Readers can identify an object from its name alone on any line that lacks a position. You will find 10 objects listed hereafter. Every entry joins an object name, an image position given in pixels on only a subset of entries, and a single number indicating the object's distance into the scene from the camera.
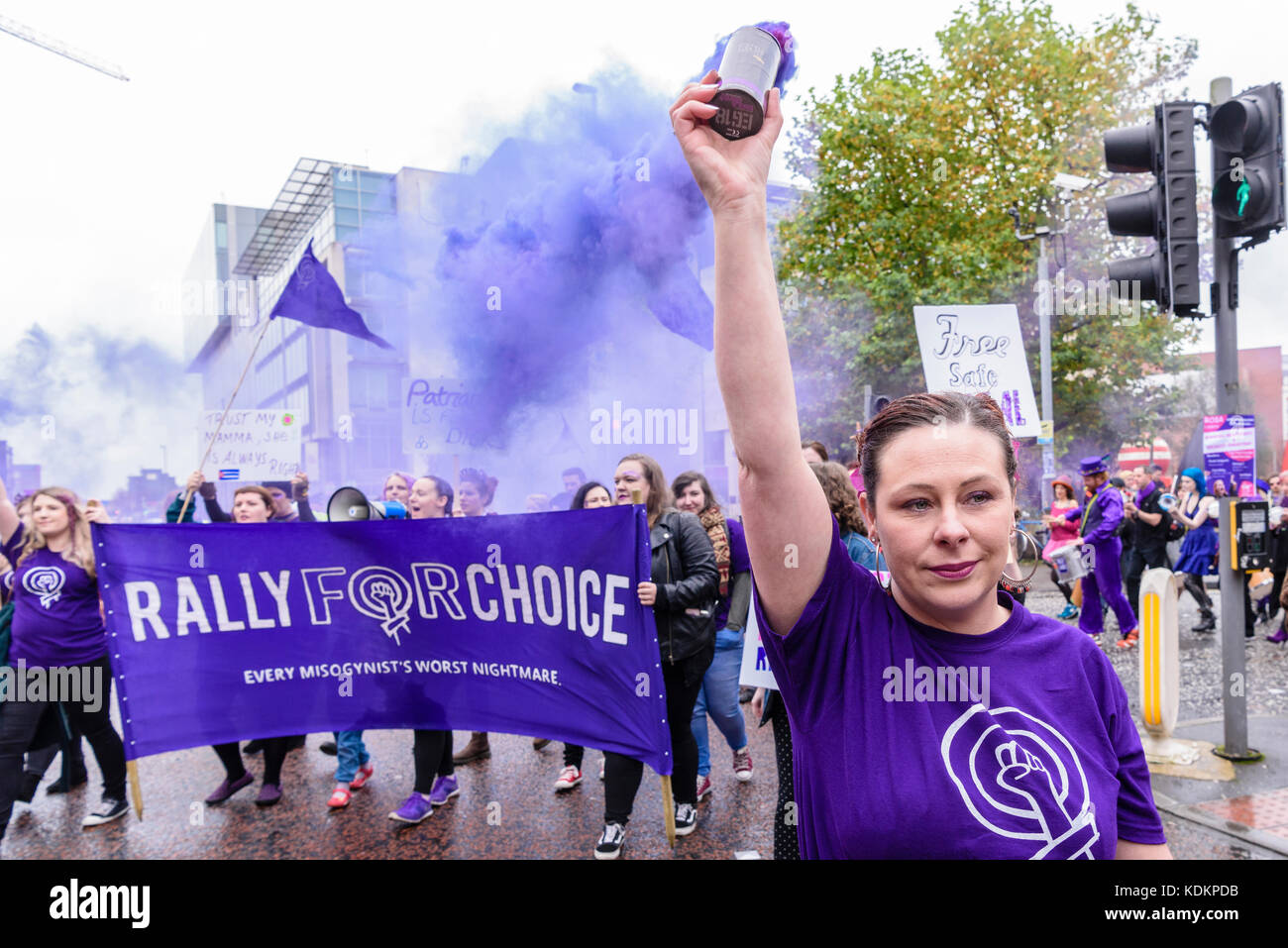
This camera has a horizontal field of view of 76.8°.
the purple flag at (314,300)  7.68
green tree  18.06
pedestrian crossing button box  5.05
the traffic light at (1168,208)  4.56
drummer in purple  7.97
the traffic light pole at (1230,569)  4.76
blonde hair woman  4.33
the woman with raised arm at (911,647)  1.11
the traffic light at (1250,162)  4.34
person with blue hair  9.45
